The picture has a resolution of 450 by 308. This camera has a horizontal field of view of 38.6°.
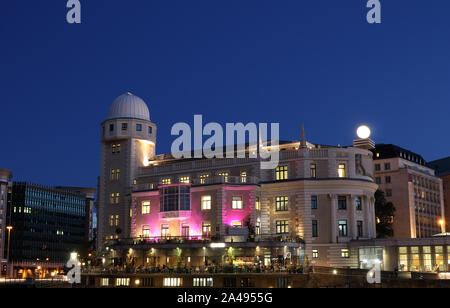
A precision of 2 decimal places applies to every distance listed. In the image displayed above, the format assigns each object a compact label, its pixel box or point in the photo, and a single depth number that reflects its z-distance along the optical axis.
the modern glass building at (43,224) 176.50
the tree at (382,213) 104.62
